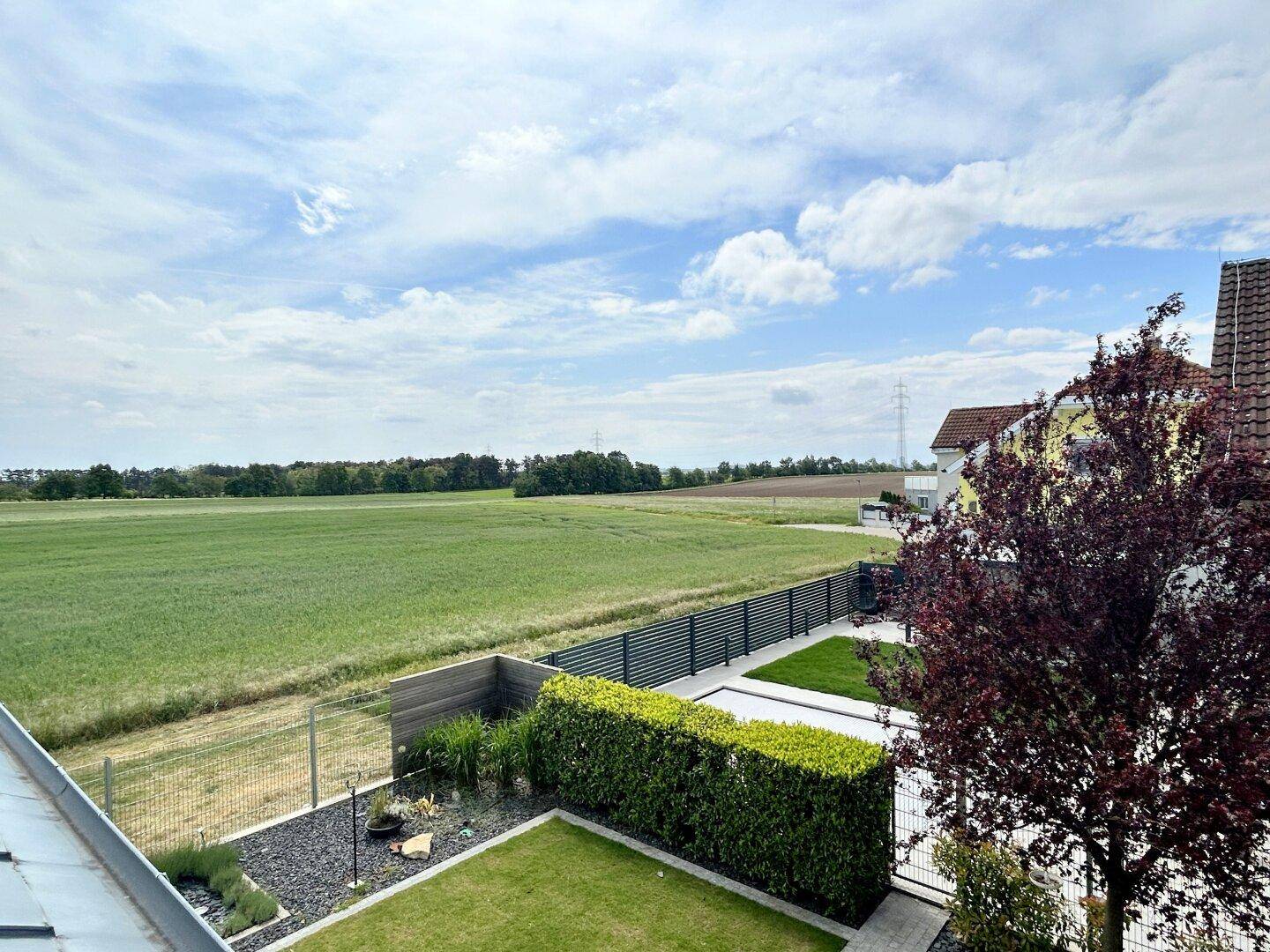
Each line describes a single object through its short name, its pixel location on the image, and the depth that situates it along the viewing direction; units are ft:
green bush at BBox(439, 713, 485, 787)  32.27
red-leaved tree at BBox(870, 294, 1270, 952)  13.70
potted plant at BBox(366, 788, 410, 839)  27.68
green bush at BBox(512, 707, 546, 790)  31.63
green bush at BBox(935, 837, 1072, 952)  19.67
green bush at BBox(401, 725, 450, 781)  32.76
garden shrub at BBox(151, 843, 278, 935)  22.39
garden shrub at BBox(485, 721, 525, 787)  31.91
